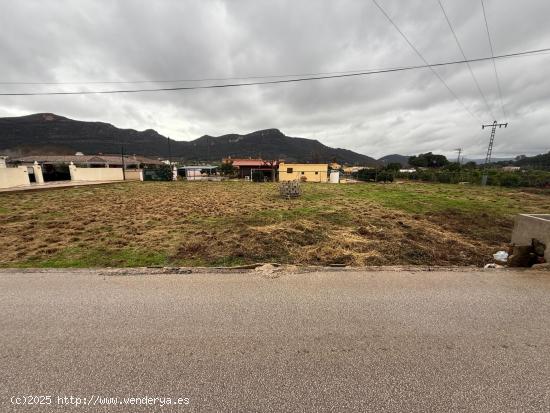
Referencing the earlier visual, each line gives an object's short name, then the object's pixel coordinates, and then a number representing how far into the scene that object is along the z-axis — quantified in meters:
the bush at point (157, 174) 33.91
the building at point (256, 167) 36.47
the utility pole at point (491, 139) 36.03
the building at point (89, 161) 42.78
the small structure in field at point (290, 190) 16.36
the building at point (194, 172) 41.96
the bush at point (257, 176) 35.03
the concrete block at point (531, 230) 4.43
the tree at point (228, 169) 44.59
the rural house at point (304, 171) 38.18
